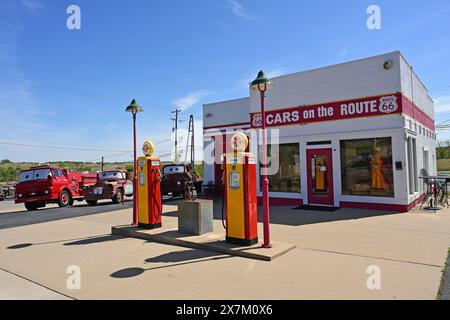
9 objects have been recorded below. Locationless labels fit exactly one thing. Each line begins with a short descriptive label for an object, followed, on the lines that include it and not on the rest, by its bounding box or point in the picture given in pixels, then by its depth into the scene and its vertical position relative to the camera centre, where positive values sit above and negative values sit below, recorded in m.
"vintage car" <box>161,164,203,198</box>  16.69 -0.23
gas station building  10.51 +1.30
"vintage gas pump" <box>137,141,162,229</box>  8.25 -0.45
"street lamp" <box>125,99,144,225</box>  8.68 +1.01
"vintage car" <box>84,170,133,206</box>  15.52 -0.60
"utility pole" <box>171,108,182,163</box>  46.99 +8.16
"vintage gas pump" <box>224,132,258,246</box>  6.40 -0.44
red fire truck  14.84 -0.50
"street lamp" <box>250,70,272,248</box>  6.18 +0.22
